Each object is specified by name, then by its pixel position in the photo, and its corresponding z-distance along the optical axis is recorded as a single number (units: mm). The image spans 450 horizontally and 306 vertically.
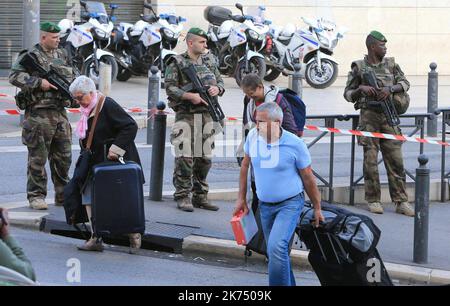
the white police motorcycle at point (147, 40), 21312
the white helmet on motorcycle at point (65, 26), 20422
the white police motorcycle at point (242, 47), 21172
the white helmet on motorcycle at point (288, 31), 22281
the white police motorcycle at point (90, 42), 20172
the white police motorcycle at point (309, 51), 21766
